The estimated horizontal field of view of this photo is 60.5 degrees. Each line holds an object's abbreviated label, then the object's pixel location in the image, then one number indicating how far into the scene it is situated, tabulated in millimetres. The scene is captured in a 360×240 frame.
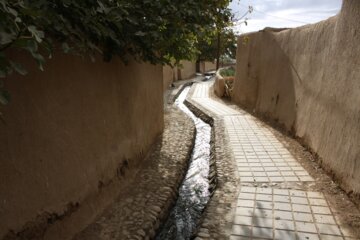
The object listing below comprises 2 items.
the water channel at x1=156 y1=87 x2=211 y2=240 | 3965
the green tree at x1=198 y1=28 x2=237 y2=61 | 33259
